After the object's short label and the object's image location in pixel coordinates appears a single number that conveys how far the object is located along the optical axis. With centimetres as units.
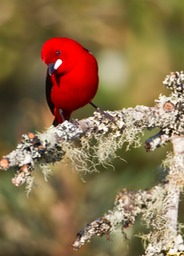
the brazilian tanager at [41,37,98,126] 842
